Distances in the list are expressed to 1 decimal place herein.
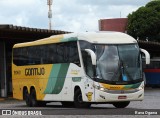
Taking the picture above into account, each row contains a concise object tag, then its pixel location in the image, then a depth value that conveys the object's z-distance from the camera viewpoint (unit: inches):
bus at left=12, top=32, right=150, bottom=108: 832.3
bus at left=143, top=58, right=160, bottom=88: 2124.8
